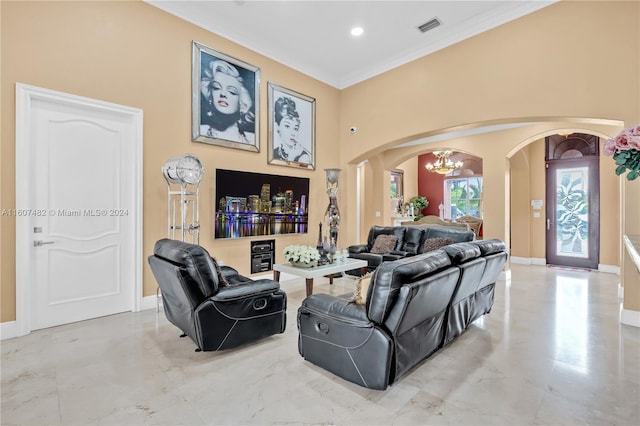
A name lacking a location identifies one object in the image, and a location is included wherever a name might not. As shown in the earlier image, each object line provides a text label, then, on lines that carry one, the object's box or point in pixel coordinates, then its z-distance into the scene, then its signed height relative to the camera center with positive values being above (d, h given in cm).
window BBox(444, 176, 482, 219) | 1010 +52
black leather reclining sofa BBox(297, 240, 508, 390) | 203 -76
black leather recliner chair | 254 -76
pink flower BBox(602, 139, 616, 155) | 212 +44
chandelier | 881 +133
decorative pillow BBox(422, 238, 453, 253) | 527 -51
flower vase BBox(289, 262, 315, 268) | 413 -68
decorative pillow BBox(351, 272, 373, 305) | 232 -58
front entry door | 676 -1
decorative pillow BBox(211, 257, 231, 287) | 279 -61
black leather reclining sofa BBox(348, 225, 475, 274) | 540 -50
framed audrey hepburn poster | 540 +152
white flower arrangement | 410 -55
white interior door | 322 +4
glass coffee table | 391 -74
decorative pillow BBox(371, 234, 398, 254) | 576 -58
